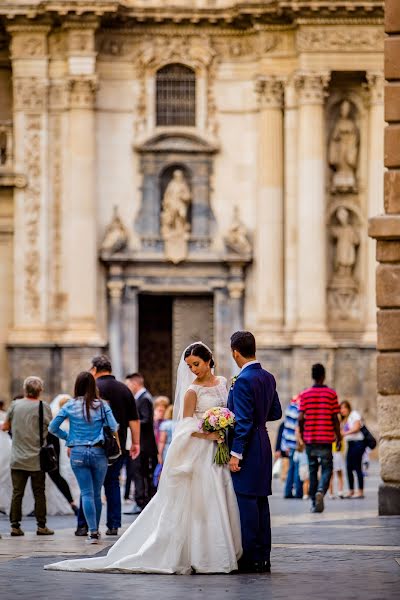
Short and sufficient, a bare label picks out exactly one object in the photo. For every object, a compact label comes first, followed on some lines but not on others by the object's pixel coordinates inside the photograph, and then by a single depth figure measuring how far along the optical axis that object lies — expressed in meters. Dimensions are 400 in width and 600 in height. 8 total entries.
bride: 16.27
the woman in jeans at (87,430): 20.00
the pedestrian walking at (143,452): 25.58
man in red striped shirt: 24.95
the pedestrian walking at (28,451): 21.69
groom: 16.31
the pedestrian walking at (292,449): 29.66
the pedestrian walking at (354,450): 30.05
